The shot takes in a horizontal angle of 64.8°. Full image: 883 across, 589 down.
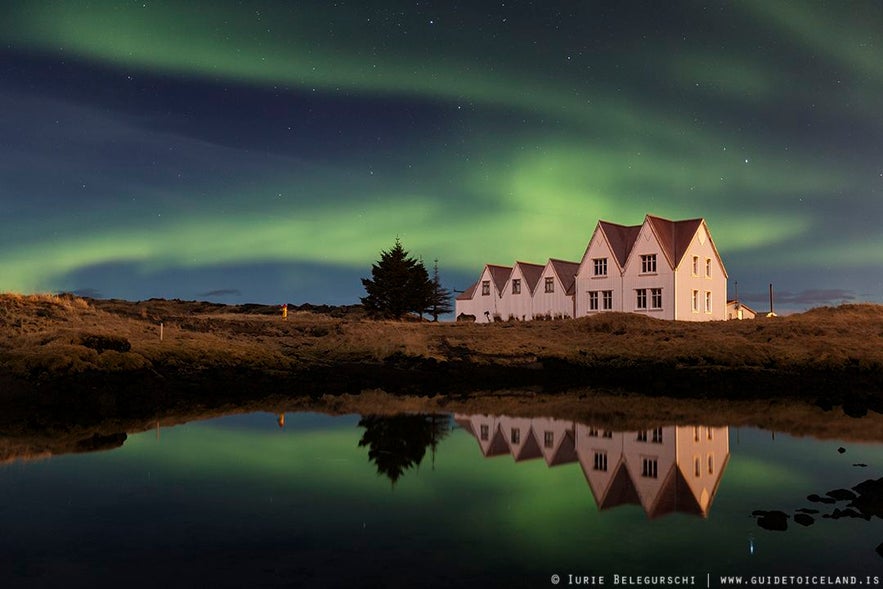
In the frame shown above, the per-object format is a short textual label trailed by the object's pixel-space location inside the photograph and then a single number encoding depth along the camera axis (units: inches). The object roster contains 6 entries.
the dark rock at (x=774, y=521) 489.1
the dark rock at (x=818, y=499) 557.4
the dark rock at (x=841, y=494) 565.3
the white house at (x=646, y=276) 2234.3
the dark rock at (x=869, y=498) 519.0
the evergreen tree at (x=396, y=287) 2861.7
